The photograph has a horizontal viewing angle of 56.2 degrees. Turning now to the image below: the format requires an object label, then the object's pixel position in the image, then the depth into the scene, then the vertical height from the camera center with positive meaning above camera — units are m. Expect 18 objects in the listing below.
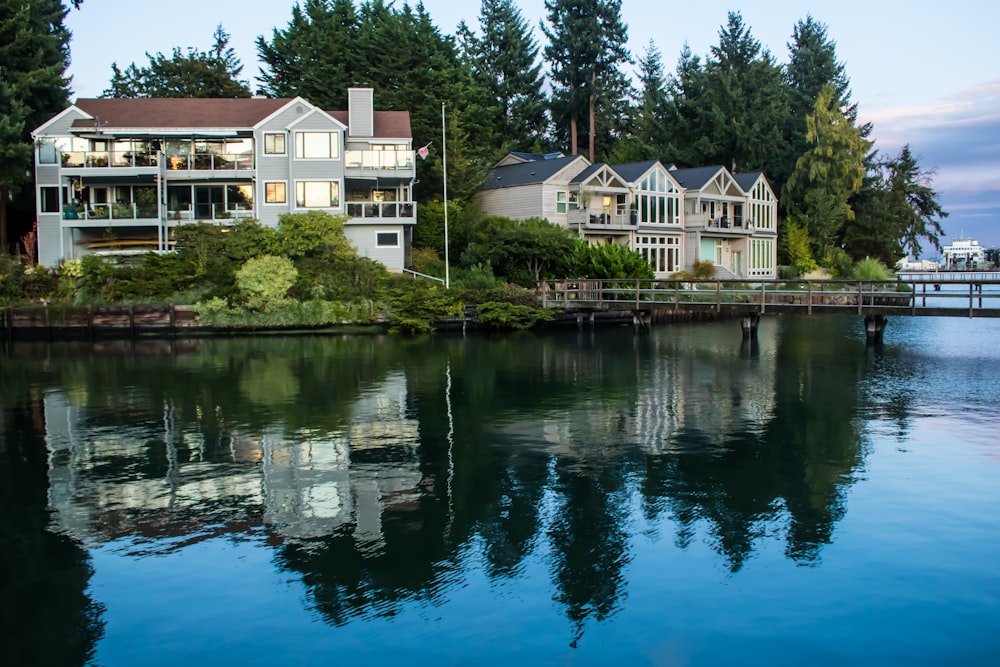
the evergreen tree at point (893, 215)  77.56 +7.11
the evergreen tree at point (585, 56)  78.88 +21.01
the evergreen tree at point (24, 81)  47.59 +12.55
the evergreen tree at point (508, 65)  79.94 +20.73
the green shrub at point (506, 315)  43.94 -0.48
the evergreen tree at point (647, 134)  78.56 +14.76
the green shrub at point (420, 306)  42.78 -0.01
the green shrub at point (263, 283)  42.28 +1.17
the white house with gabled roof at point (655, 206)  57.69 +6.37
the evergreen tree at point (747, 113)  76.88 +15.53
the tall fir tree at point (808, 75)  82.94 +21.26
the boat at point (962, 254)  173.00 +8.45
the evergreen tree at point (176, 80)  68.12 +16.95
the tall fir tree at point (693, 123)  77.50 +15.04
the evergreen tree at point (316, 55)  63.09 +18.01
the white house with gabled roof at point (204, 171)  49.03 +7.34
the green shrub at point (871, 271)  58.34 +1.71
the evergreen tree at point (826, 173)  71.25 +9.72
